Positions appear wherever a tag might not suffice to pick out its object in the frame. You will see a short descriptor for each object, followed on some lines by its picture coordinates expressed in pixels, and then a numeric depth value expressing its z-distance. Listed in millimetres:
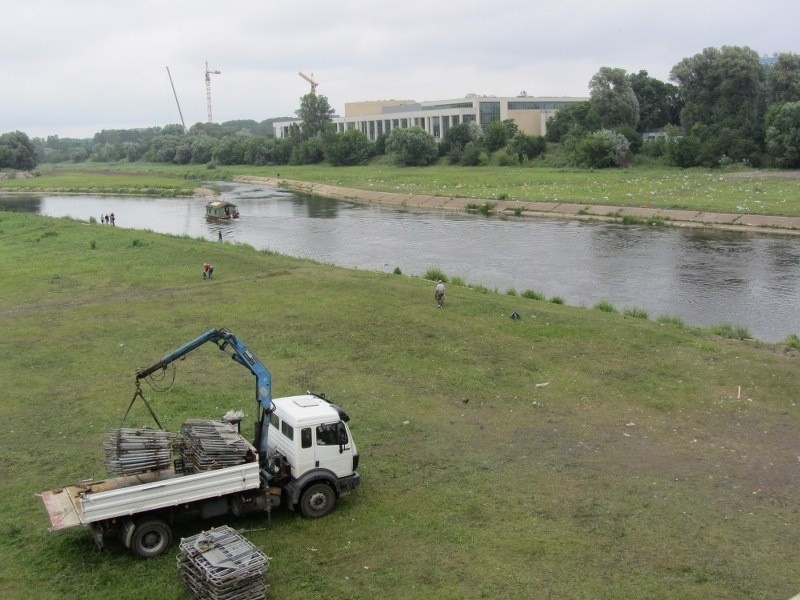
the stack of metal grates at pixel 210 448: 13781
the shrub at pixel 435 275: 41609
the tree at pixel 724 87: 100812
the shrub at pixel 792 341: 27308
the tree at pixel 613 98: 117125
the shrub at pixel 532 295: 36625
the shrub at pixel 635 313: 32875
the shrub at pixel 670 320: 31045
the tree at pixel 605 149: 102312
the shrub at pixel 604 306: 33891
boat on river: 79812
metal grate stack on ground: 11344
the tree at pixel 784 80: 100125
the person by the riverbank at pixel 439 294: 32500
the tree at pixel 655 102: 126125
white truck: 12828
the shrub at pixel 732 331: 28750
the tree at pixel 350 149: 143875
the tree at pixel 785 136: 83938
